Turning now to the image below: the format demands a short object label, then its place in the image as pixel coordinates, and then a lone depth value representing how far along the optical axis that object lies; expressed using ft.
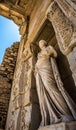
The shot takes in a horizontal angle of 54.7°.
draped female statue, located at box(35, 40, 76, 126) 3.92
